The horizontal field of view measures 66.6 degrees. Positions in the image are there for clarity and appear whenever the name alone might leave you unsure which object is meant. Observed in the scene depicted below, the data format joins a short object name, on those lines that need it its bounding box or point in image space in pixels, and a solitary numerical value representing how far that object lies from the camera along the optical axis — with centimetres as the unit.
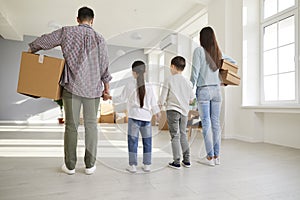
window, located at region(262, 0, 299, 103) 271
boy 153
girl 143
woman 165
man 138
